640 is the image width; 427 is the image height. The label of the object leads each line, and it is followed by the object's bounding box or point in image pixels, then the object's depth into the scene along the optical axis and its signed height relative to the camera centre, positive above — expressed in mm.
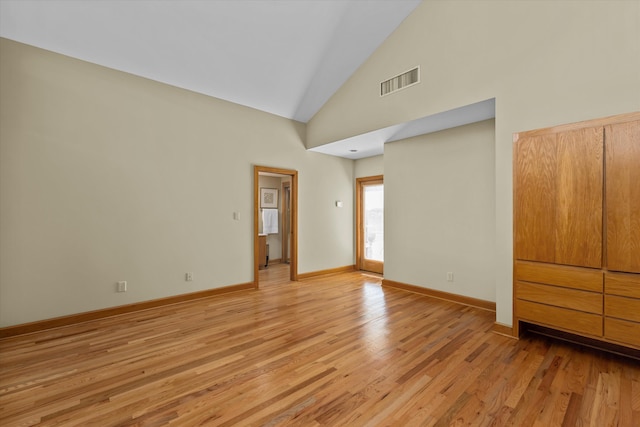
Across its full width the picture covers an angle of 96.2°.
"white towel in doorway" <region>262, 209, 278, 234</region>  7707 -251
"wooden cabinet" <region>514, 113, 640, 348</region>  2355 -175
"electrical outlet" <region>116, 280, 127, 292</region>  3693 -948
